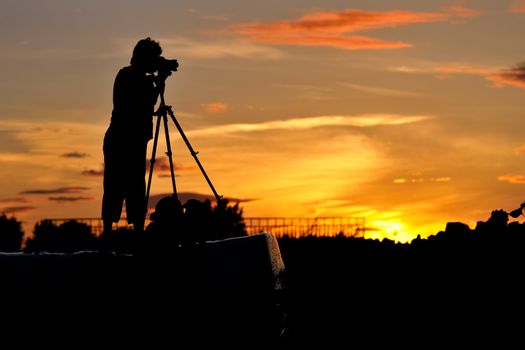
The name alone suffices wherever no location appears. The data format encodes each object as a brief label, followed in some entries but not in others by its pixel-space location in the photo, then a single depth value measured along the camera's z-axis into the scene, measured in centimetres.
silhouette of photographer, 1762
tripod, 1720
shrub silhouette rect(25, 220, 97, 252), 3237
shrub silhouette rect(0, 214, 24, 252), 4588
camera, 1766
